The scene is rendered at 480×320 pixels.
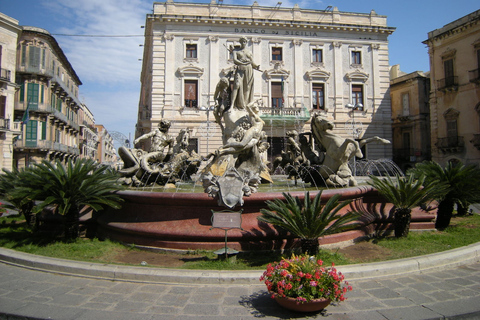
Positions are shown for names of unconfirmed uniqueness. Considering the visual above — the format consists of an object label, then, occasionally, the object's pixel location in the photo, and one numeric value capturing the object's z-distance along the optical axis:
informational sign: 5.39
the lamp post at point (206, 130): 28.96
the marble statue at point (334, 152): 8.23
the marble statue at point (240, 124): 8.78
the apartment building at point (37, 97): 33.44
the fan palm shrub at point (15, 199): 8.07
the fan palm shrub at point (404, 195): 6.89
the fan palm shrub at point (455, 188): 8.50
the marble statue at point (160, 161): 9.16
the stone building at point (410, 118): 35.81
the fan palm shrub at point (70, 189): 6.62
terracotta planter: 3.79
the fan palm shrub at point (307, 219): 5.43
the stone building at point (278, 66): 29.50
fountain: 6.07
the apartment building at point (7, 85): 27.59
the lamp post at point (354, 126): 31.65
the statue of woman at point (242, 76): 9.99
